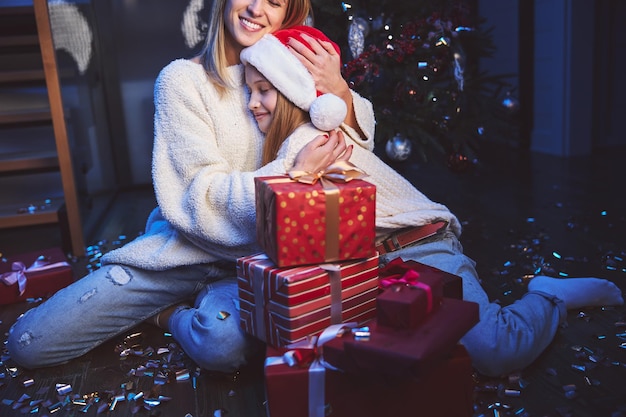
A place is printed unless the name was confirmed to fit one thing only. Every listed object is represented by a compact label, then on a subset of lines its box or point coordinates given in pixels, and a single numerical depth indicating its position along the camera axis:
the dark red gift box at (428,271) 1.20
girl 1.24
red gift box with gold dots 1.08
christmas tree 2.70
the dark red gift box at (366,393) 1.02
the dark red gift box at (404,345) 0.92
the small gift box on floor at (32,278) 1.87
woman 1.33
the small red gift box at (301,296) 1.09
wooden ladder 2.20
